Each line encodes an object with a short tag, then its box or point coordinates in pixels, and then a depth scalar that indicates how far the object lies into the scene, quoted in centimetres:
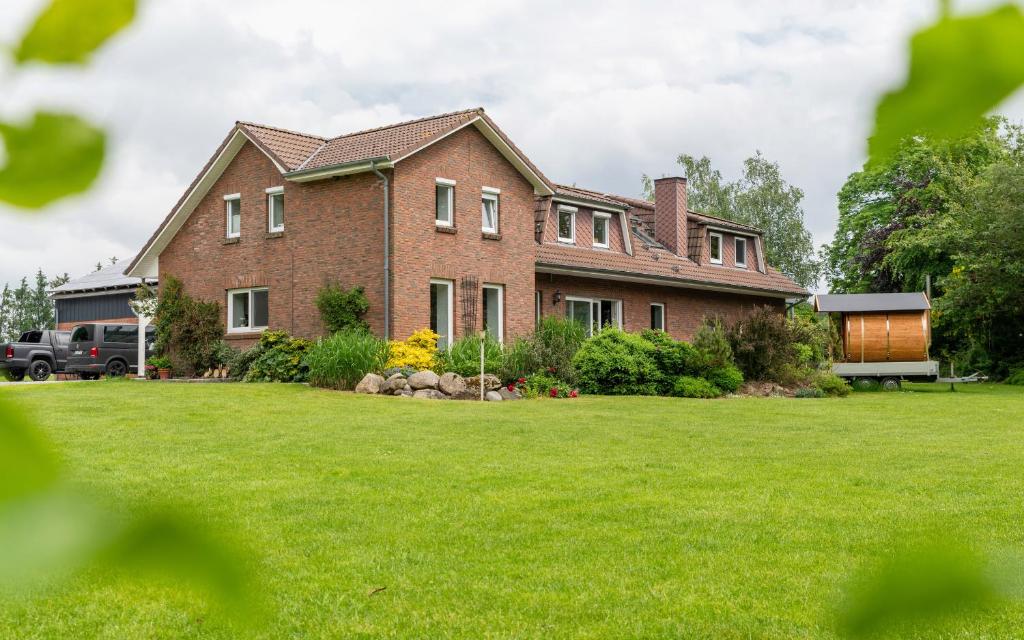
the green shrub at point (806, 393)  1883
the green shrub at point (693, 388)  1769
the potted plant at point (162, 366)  2202
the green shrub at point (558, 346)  1767
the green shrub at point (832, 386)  1945
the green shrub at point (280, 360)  1892
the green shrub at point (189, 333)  2166
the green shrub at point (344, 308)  1909
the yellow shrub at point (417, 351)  1745
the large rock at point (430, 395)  1587
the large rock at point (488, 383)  1684
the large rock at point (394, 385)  1606
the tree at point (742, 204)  3272
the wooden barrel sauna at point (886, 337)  2239
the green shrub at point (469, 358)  1753
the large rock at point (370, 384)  1611
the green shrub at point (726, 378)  1839
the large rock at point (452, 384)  1619
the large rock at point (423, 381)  1622
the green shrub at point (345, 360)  1681
